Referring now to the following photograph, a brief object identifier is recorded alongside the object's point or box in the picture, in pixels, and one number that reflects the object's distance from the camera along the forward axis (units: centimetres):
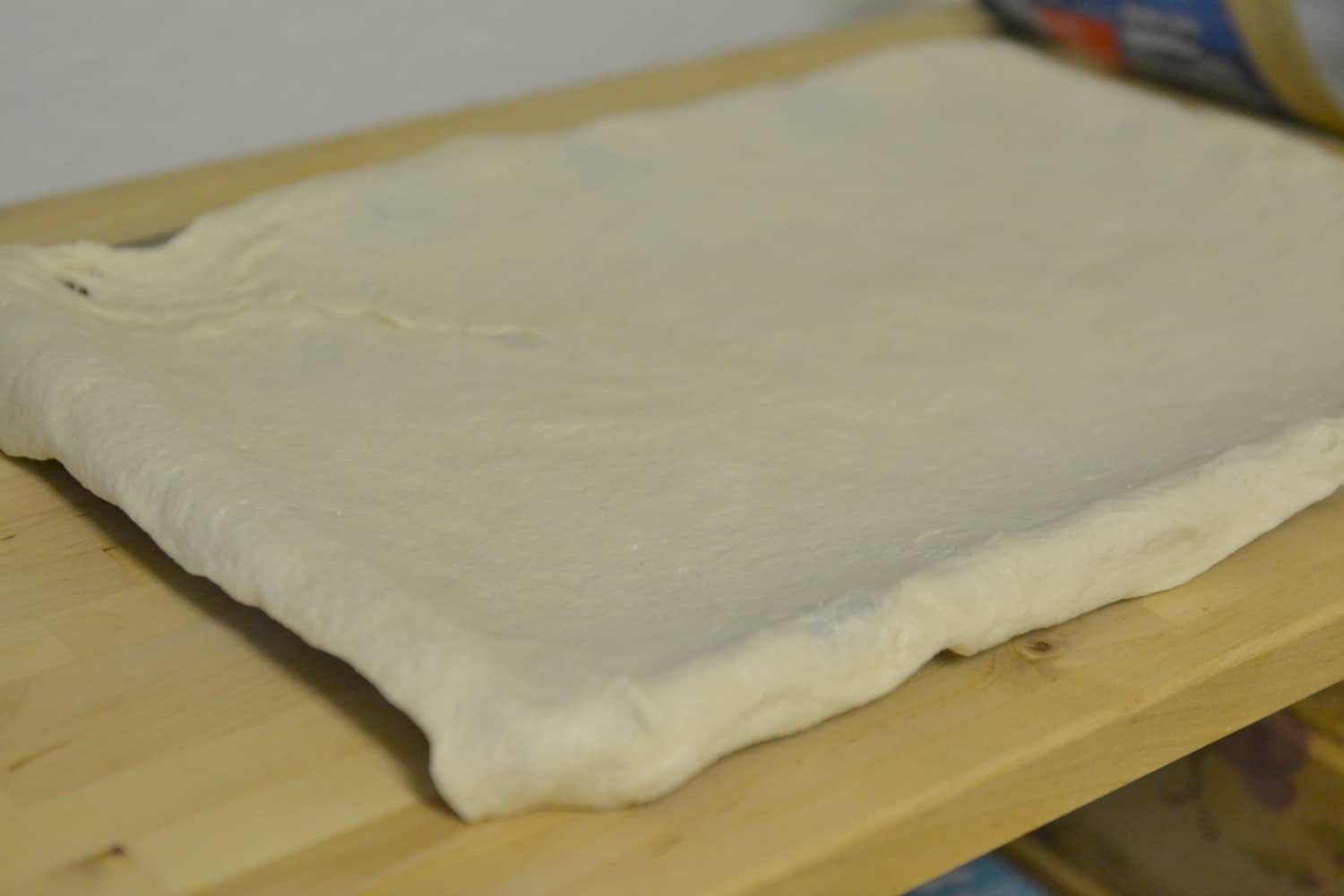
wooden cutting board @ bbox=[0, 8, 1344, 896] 49
